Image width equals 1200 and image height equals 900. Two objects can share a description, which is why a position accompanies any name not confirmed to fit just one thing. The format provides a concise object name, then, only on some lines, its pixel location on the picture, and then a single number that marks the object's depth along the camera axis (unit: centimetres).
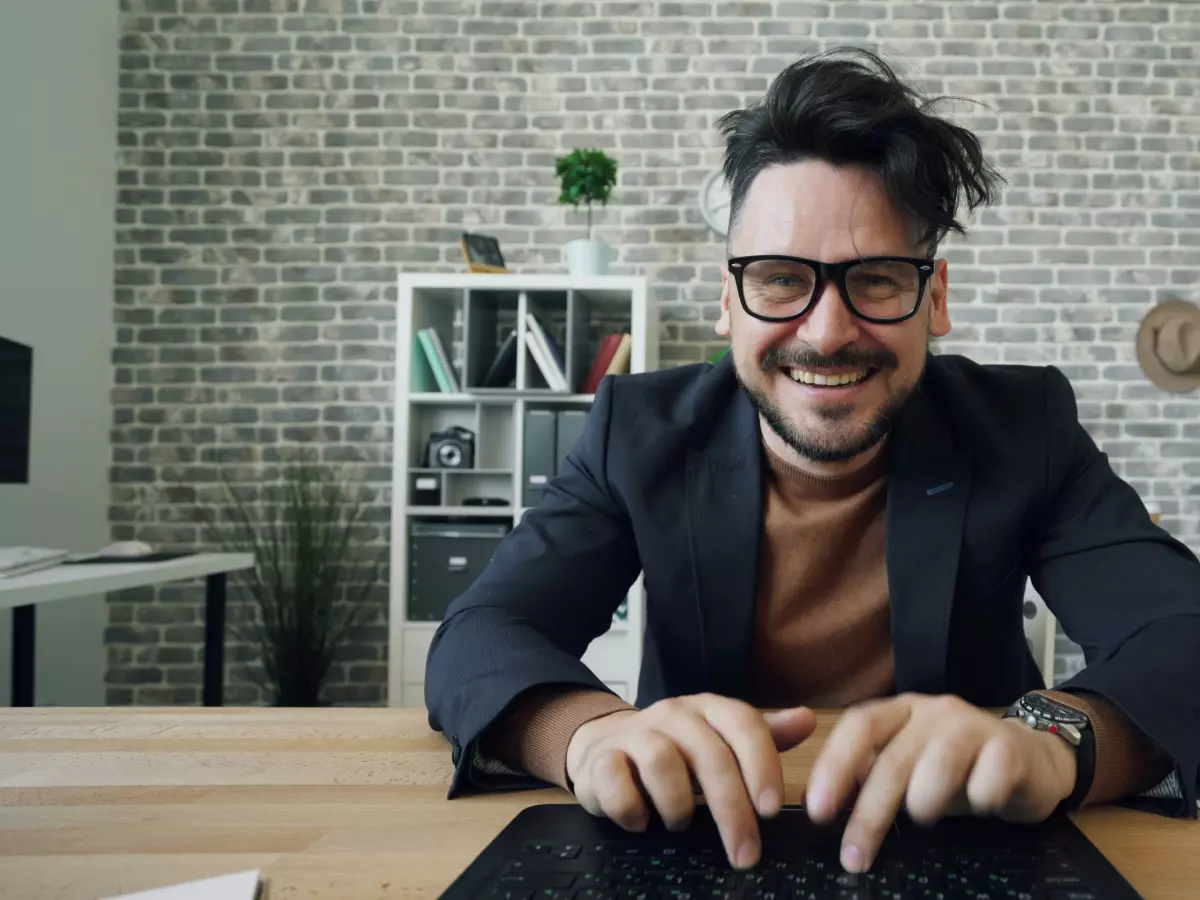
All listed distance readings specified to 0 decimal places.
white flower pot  319
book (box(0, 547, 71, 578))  210
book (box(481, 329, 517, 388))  313
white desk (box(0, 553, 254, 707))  192
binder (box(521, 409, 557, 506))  311
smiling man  90
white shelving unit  309
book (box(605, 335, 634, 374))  316
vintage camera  326
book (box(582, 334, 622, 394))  318
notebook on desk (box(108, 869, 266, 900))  53
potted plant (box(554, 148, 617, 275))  319
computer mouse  257
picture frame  319
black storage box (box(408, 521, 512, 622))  312
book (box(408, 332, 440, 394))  321
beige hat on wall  344
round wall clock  350
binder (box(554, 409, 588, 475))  312
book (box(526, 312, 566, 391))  313
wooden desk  57
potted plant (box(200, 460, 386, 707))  332
